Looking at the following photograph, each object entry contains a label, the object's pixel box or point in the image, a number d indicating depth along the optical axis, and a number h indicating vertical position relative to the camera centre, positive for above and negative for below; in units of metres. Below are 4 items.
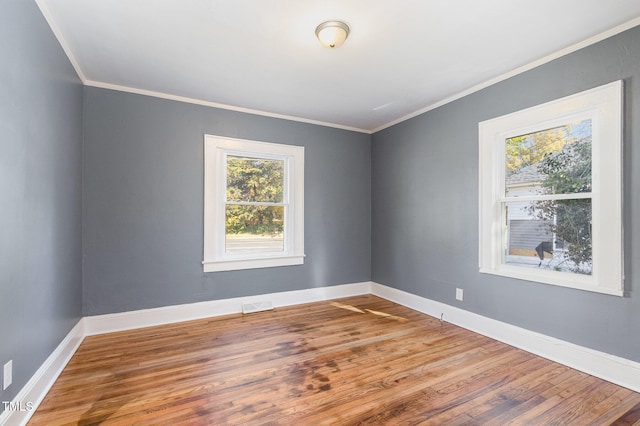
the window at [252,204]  3.79 +0.14
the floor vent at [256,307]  3.85 -1.20
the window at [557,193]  2.32 +0.21
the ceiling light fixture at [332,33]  2.23 +1.36
